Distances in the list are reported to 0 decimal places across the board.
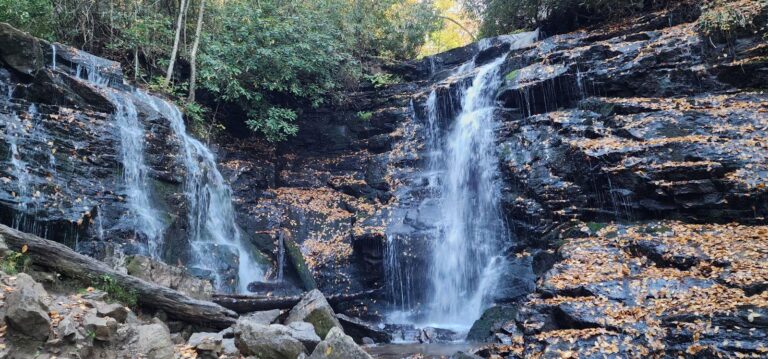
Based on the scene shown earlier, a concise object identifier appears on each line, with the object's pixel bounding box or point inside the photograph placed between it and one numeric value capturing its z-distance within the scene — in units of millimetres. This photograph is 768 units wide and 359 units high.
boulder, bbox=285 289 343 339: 7456
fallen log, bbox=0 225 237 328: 5578
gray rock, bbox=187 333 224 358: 5355
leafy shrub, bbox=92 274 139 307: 5863
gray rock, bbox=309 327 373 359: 5176
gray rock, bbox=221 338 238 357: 5438
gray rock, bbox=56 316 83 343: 4422
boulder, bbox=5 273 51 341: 4195
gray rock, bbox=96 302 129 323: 5105
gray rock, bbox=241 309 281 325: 7598
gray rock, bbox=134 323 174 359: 4934
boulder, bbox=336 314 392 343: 9172
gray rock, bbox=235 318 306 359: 5469
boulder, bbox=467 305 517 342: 8867
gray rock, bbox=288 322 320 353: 6262
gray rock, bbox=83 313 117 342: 4684
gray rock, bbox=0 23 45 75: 9555
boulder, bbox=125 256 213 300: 7160
